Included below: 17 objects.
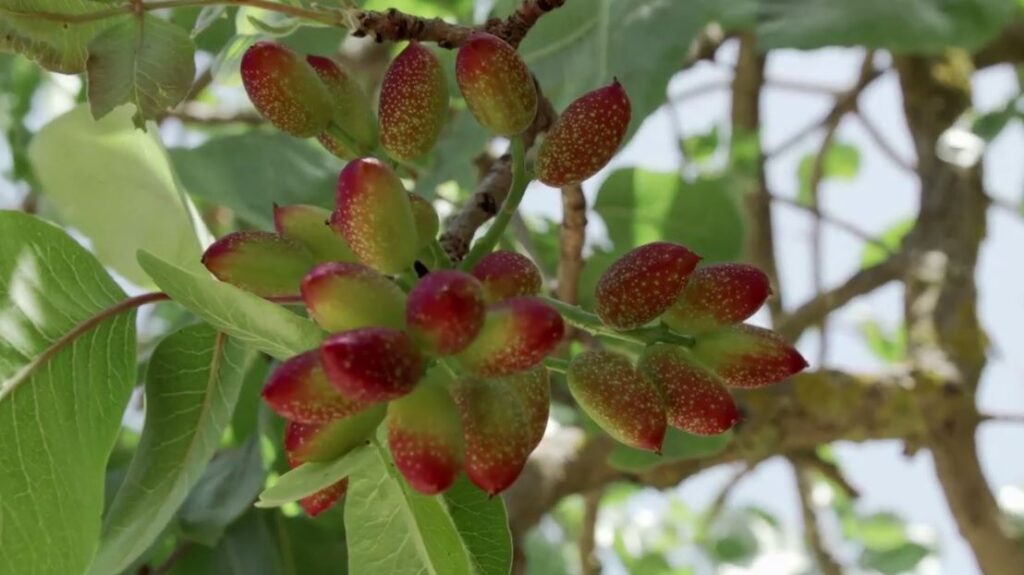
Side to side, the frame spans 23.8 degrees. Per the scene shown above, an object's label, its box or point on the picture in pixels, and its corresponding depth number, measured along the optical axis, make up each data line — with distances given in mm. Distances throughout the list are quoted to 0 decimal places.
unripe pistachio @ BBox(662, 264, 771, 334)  483
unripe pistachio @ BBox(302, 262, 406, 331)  444
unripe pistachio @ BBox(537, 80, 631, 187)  487
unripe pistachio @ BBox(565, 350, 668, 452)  472
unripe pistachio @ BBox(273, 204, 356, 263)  481
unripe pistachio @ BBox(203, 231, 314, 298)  477
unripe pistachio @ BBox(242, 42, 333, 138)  495
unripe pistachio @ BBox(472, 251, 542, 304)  468
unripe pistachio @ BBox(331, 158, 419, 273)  459
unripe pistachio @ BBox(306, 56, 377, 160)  509
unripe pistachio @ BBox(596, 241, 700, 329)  477
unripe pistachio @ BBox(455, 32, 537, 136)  486
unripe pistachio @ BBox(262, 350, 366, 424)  439
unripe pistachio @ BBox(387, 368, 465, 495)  441
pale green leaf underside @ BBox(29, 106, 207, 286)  585
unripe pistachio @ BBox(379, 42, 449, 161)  494
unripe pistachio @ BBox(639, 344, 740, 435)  475
